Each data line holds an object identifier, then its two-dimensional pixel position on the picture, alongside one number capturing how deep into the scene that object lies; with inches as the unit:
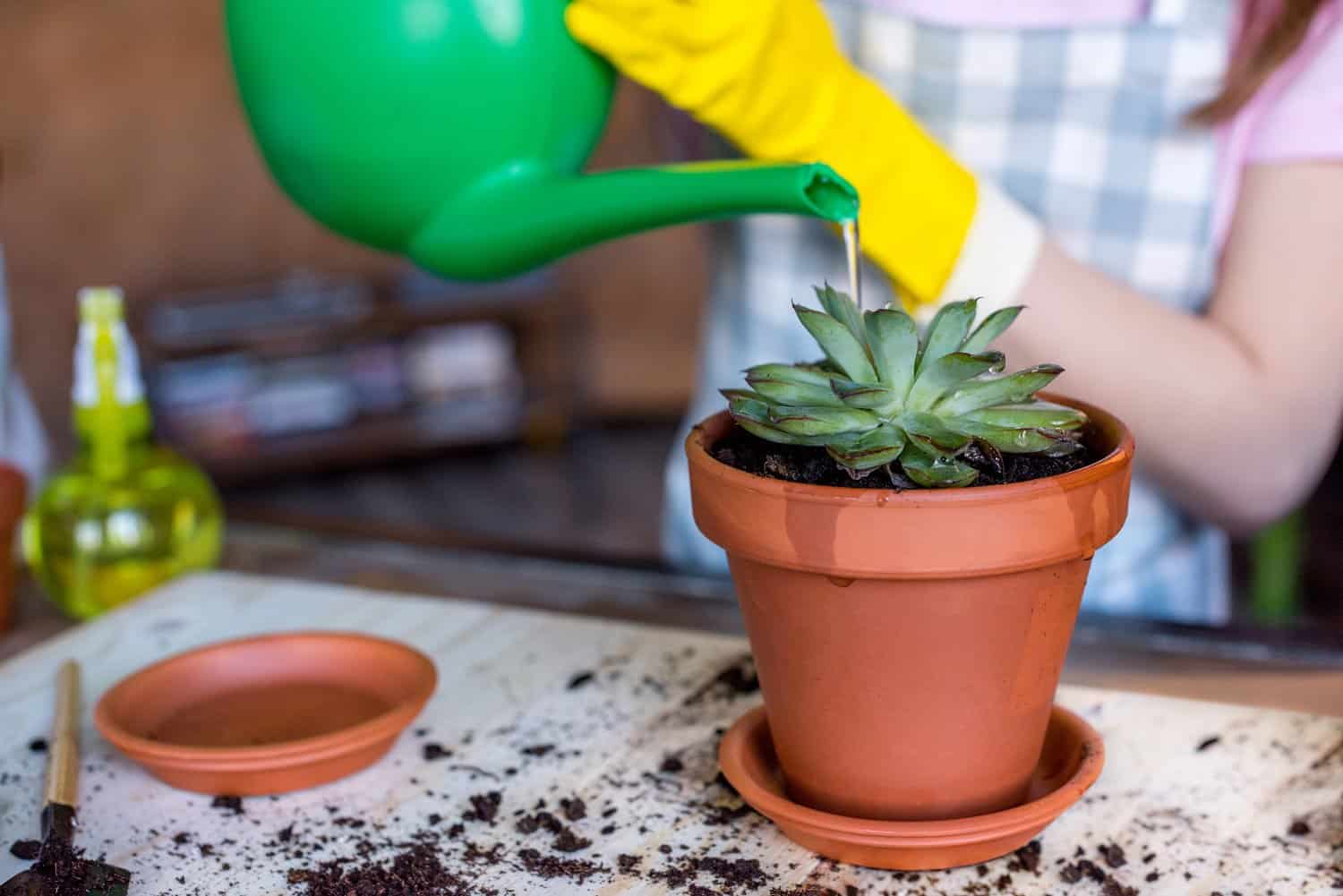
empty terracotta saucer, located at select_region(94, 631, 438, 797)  25.8
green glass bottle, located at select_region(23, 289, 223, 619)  36.8
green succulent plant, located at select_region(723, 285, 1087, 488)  22.1
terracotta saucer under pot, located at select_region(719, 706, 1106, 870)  22.7
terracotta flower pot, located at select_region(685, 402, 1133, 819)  21.4
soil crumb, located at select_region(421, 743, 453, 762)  28.0
